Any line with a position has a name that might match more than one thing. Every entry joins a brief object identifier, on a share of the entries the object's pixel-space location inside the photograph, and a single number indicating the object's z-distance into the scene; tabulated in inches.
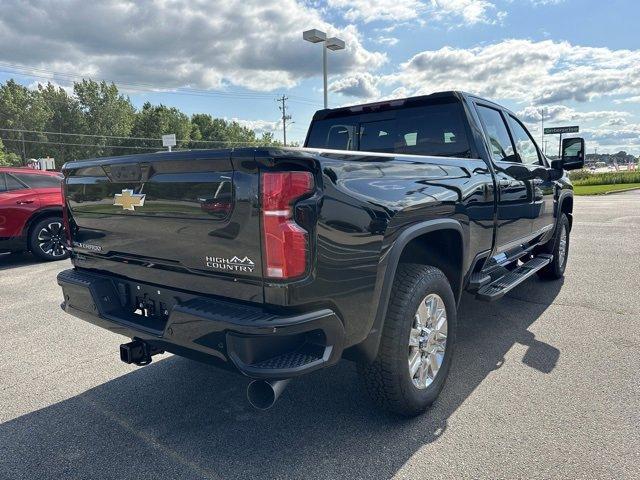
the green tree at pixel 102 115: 2576.3
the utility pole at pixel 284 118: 2517.2
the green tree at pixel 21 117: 2422.2
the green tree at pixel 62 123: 2596.0
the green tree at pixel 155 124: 2657.5
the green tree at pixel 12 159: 1869.3
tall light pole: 573.9
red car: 281.7
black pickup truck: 77.2
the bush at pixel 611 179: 1346.0
